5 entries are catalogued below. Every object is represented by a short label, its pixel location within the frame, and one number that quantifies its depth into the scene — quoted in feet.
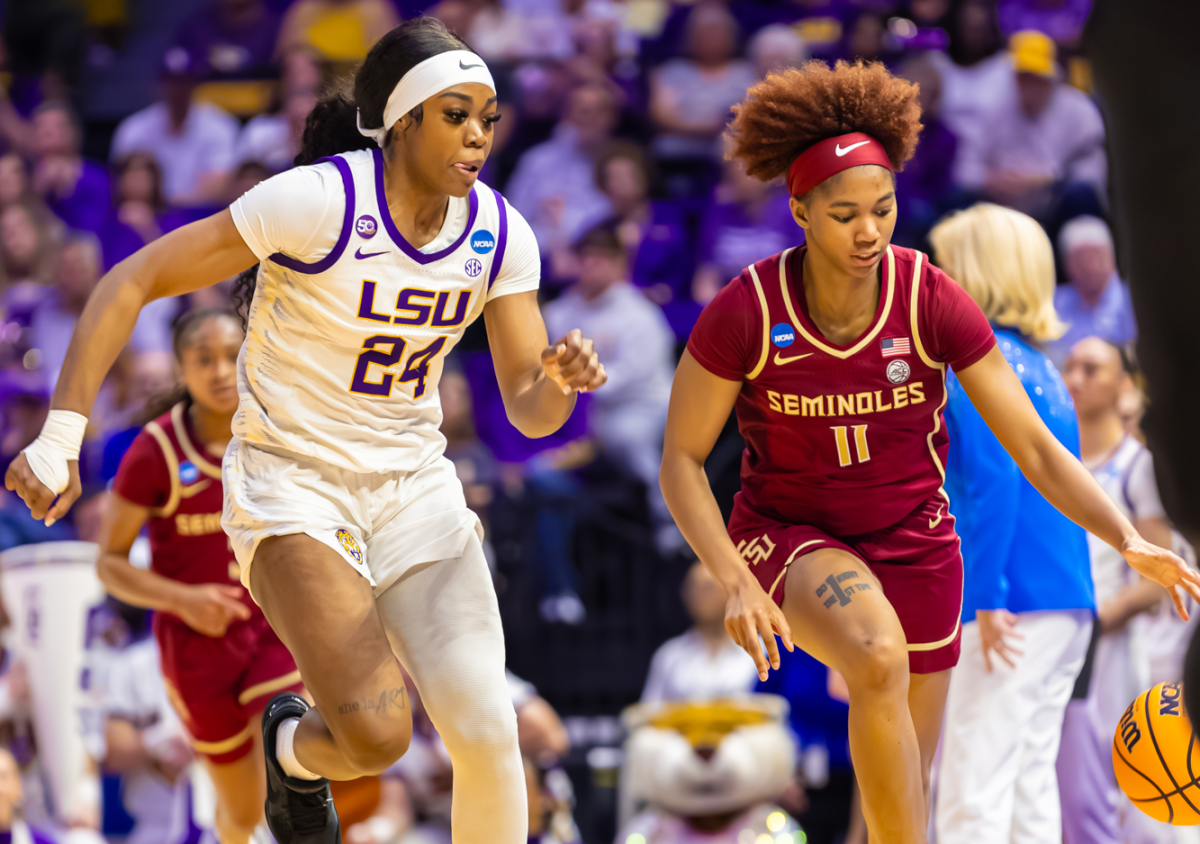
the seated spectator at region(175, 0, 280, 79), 64.03
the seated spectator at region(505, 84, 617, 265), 55.06
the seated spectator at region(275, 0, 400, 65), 62.08
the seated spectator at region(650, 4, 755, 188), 57.67
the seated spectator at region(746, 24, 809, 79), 56.18
